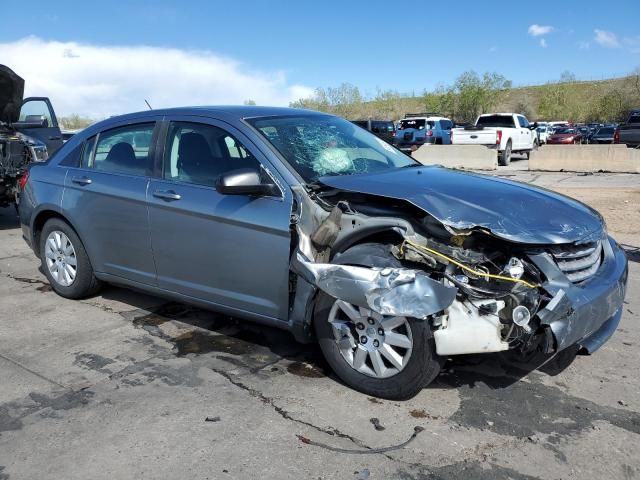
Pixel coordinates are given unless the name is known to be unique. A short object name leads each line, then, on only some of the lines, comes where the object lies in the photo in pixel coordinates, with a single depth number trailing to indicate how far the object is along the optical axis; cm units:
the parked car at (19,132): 913
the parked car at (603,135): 3281
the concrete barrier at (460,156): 2072
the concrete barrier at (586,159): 1878
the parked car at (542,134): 3966
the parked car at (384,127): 3005
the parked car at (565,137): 3653
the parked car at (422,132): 2739
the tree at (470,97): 7531
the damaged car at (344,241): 319
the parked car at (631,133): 2466
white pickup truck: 2252
